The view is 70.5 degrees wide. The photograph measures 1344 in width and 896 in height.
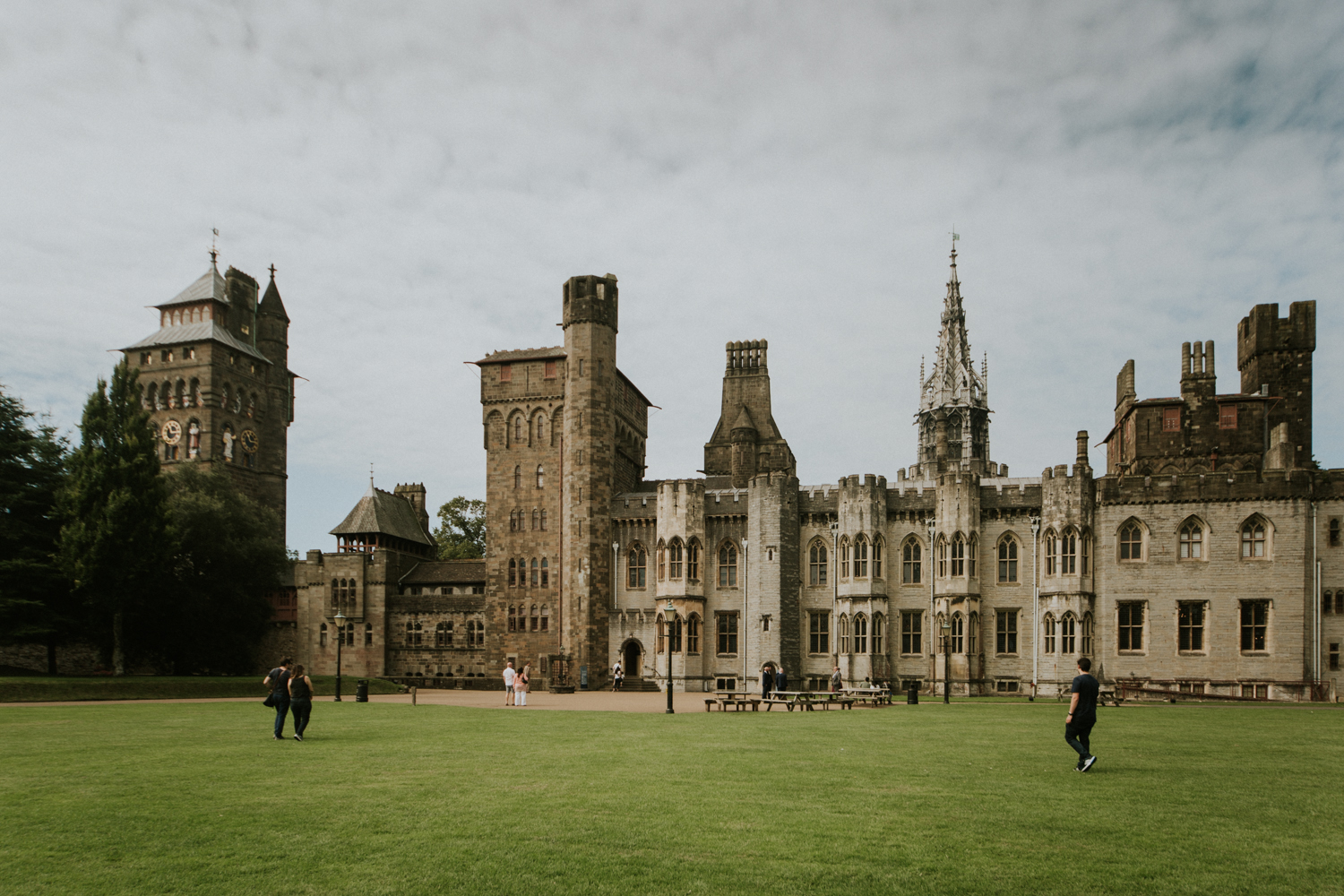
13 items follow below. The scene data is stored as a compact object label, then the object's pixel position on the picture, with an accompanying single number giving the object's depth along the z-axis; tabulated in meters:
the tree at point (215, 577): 55.16
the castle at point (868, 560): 42.97
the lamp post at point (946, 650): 35.08
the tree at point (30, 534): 45.88
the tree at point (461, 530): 80.38
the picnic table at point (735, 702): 30.51
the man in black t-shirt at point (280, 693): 19.16
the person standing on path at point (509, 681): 34.59
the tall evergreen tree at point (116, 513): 45.59
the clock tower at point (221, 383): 75.12
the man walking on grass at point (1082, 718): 14.61
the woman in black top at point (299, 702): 19.06
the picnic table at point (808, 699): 30.80
